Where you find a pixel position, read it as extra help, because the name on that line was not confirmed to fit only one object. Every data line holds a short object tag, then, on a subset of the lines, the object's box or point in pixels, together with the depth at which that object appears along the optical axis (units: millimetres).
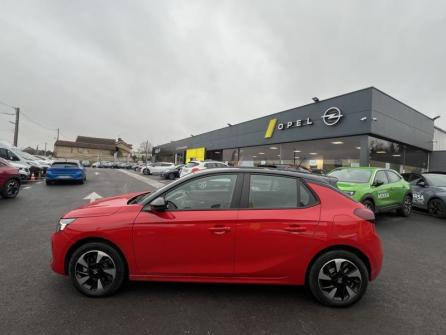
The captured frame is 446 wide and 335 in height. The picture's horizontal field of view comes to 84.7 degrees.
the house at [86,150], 73562
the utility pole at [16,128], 33625
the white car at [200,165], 15422
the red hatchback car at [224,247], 2715
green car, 6602
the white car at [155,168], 27705
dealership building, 14508
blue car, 12836
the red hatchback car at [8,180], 8227
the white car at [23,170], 13483
